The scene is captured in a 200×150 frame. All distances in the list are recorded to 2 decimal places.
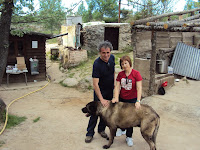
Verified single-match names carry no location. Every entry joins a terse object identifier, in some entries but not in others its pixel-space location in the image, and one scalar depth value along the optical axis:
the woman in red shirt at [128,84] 3.77
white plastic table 10.05
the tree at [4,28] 5.20
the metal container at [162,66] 9.00
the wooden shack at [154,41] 5.56
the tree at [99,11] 33.19
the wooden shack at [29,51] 10.69
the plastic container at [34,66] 10.95
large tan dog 3.57
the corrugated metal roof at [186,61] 9.74
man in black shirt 3.91
